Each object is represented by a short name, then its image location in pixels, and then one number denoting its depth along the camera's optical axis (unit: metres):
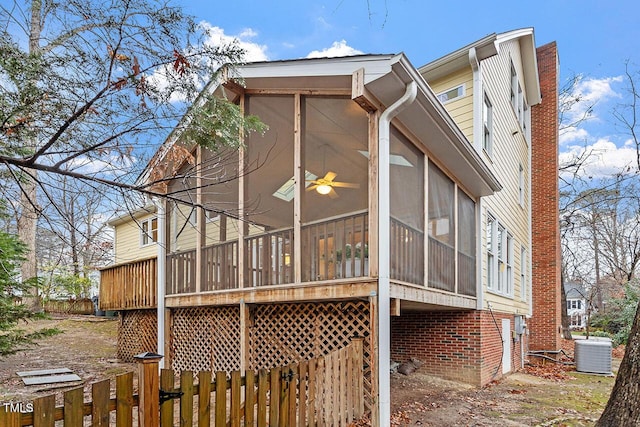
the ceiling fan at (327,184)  7.39
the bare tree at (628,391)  4.20
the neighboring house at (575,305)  42.50
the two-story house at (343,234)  5.91
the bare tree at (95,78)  4.10
